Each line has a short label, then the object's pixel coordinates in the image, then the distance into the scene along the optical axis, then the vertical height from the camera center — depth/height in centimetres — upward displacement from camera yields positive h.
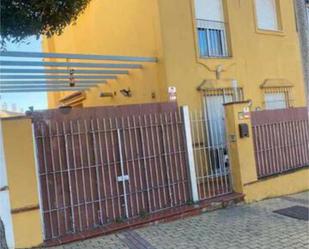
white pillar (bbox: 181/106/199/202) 885 -46
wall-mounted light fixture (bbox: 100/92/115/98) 1334 +151
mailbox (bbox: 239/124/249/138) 948 -10
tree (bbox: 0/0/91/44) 577 +196
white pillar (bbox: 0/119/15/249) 664 -93
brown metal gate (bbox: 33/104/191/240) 729 -48
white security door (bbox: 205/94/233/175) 955 -35
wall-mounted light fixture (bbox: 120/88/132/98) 1236 +142
